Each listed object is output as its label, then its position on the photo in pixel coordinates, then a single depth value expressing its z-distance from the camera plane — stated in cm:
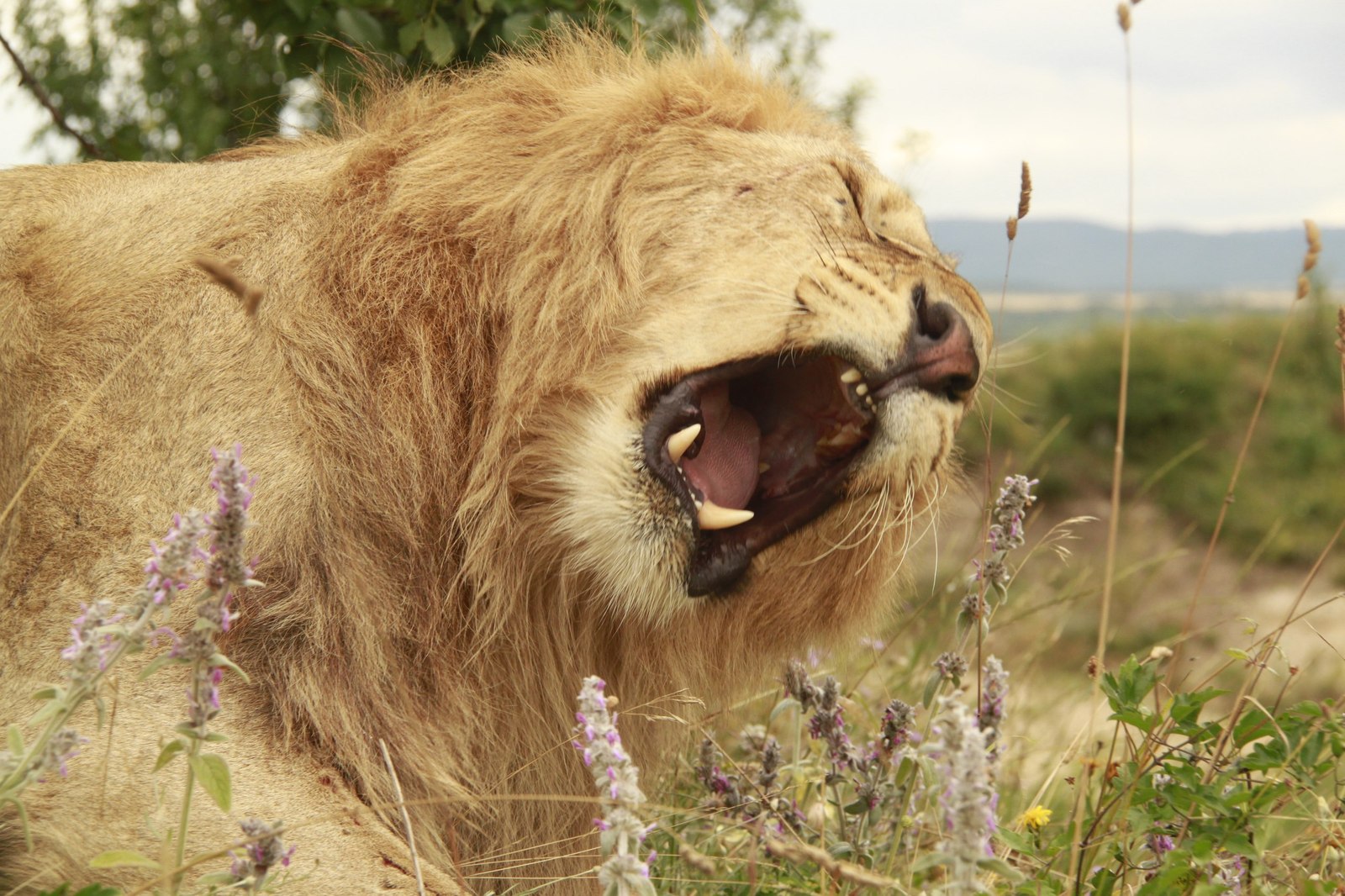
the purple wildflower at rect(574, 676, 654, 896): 163
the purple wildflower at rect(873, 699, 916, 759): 247
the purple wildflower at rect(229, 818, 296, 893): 163
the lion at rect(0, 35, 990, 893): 227
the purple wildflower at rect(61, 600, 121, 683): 151
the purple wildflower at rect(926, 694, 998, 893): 148
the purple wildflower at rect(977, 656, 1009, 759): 217
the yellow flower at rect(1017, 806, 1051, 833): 248
